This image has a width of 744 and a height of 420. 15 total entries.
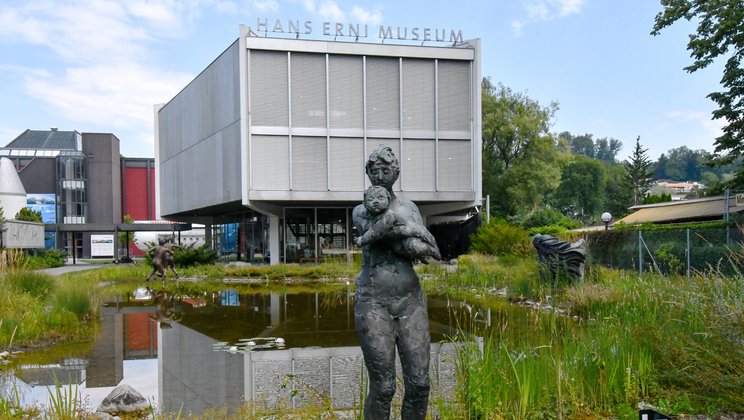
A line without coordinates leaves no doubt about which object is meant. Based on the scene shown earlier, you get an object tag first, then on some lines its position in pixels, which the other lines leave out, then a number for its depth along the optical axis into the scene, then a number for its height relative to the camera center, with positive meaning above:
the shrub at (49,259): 29.30 -2.71
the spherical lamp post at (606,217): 23.20 -0.45
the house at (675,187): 95.59 +3.27
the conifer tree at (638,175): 64.38 +3.49
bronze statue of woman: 3.72 -0.65
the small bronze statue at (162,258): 20.81 -1.81
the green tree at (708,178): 81.06 +4.16
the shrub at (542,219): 41.65 -0.92
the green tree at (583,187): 74.88 +2.55
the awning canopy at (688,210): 24.27 -0.26
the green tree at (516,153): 47.66 +4.64
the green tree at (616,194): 65.19 +1.50
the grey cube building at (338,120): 28.02 +4.48
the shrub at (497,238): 23.20 -1.31
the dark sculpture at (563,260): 13.20 -1.25
